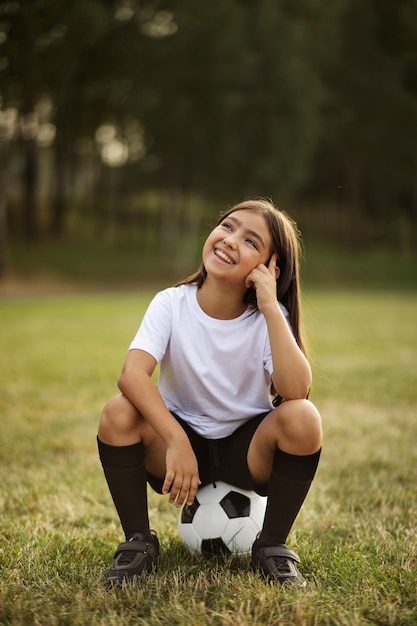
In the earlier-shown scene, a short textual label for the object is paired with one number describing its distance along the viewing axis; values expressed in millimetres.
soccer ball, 2674
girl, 2445
